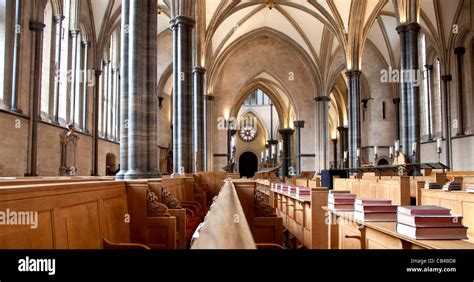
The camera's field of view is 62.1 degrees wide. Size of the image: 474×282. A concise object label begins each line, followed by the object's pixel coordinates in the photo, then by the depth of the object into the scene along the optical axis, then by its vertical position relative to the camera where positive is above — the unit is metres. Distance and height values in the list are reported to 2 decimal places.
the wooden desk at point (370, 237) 2.37 -0.58
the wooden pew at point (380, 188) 6.18 -0.51
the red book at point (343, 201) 4.25 -0.41
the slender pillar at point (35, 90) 14.08 +2.71
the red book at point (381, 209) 3.28 -0.38
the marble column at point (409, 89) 15.83 +3.01
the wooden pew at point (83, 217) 2.49 -0.45
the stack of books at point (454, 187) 6.34 -0.40
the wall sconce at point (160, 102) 29.63 +4.73
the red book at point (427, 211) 2.55 -0.31
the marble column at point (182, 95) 13.92 +2.49
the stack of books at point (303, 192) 7.99 -0.58
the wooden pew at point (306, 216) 5.92 -1.06
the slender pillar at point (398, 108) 28.12 +3.92
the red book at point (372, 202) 3.36 -0.34
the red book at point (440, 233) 2.48 -0.45
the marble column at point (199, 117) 19.09 +2.30
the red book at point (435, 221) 2.50 -0.37
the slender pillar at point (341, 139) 35.62 +2.18
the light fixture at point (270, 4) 25.82 +10.50
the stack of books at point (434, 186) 7.30 -0.44
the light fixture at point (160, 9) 22.97 +9.10
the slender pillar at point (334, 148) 39.11 +1.56
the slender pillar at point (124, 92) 7.92 +1.51
